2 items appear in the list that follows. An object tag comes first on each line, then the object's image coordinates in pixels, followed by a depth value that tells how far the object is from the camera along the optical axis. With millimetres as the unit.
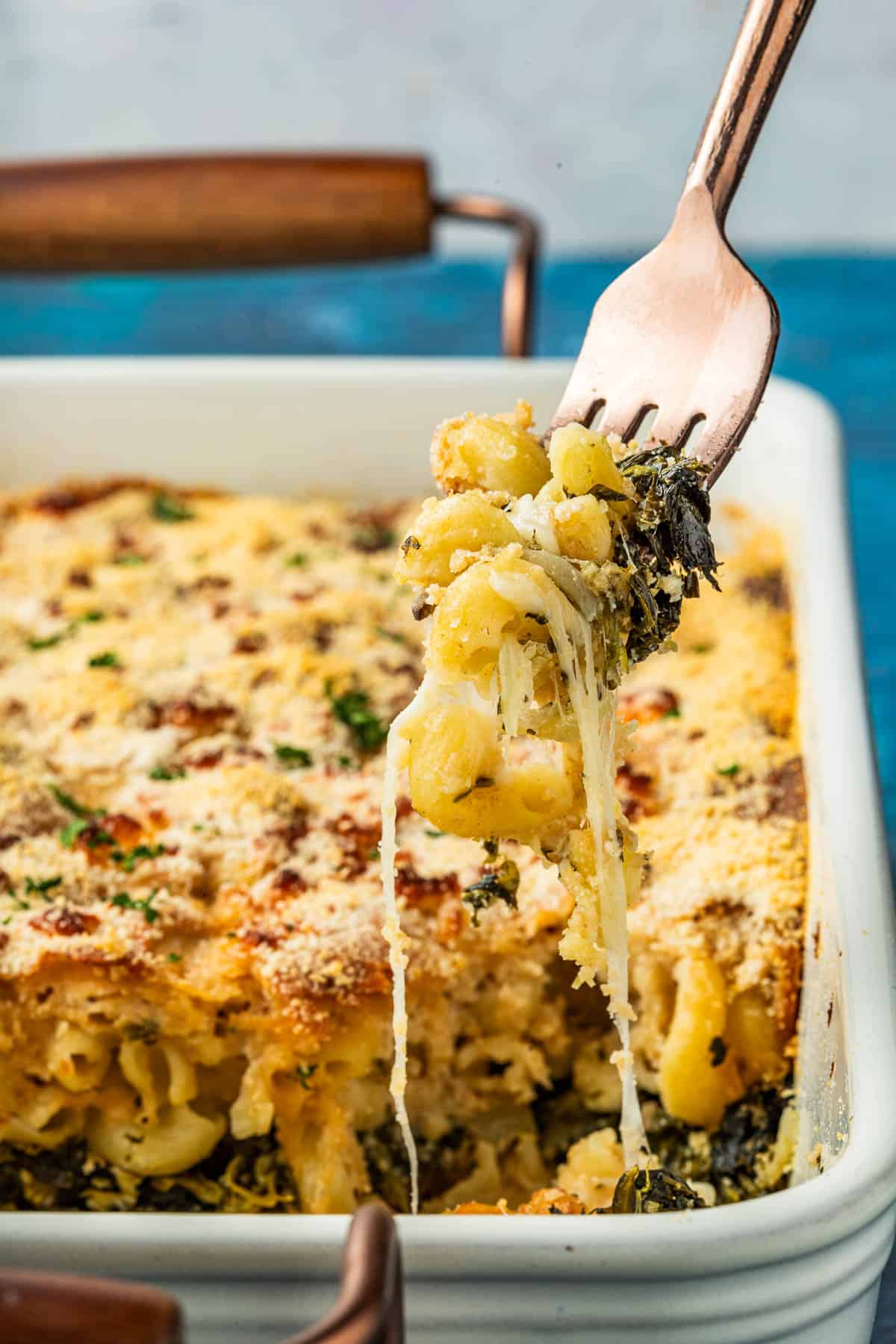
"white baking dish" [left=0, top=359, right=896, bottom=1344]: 512
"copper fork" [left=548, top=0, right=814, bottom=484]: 558
